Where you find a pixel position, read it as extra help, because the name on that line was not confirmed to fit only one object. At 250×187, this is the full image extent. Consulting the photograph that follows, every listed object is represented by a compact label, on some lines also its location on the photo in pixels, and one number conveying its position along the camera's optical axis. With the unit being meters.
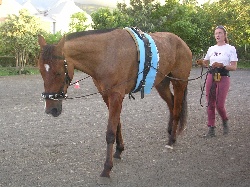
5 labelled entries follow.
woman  5.91
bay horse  3.95
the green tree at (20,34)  20.72
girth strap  4.64
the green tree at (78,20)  36.38
